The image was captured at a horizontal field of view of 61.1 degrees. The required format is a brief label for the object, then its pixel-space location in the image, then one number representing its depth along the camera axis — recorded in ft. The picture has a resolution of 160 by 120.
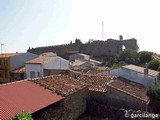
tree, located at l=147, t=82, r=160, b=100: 35.01
